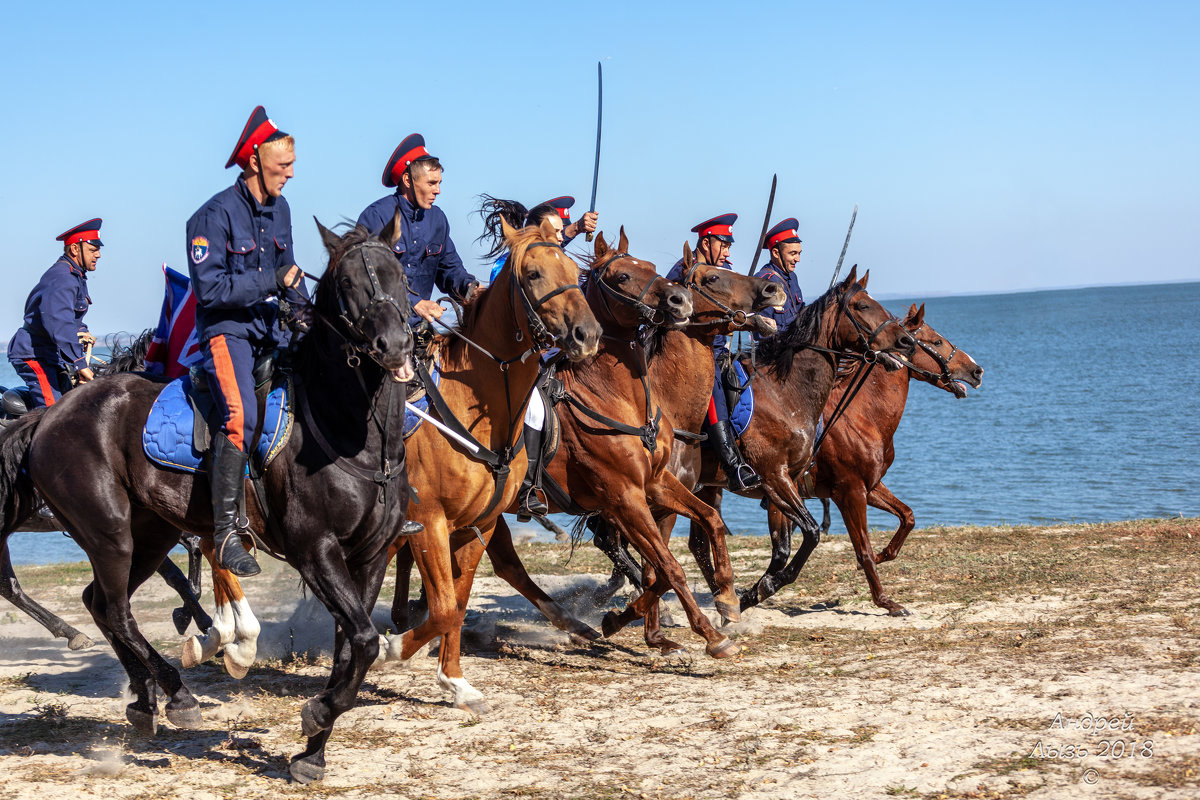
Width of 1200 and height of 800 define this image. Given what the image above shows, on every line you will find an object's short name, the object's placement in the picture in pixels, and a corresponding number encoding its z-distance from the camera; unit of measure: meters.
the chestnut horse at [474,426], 7.07
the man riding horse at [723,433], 10.16
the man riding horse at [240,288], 6.12
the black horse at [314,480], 5.92
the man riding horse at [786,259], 11.54
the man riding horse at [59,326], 10.34
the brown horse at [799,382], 10.33
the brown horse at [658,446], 8.61
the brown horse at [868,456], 10.88
